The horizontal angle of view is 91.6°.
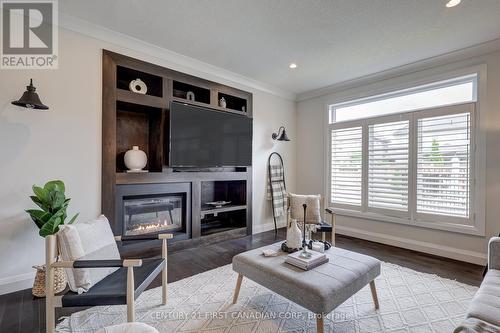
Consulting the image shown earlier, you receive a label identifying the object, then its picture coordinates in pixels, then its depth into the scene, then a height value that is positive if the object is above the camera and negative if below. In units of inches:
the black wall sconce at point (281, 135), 189.6 +23.2
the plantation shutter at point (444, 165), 130.3 +0.8
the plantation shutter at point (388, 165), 151.2 +0.5
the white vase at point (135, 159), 128.7 +2.2
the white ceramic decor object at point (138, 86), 128.8 +41.5
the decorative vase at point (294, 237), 90.6 -27.1
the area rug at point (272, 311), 75.1 -49.9
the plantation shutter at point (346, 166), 174.6 -0.4
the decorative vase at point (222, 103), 165.2 +41.7
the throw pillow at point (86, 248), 64.5 -24.8
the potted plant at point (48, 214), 87.6 -18.9
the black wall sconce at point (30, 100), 89.5 +23.1
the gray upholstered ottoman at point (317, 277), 64.3 -33.2
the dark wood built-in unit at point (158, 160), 118.8 +2.0
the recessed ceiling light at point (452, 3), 90.7 +61.8
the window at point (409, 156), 131.6 +6.3
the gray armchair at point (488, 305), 46.3 -31.5
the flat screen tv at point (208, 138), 135.9 +16.5
